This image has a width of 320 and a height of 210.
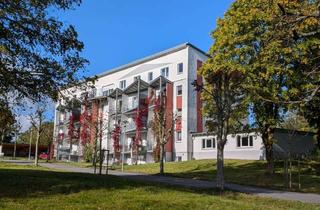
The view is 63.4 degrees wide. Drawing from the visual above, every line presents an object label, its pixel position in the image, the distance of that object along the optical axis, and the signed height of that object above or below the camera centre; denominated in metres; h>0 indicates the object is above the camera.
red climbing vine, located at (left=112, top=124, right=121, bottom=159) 31.94 +0.00
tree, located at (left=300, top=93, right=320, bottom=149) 19.00 +2.07
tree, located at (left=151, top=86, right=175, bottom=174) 21.43 +1.54
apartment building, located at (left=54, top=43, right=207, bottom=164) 31.56 +4.76
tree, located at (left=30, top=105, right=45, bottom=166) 26.97 +2.16
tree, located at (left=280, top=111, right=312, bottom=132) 28.38 +2.13
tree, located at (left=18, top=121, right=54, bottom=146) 43.79 -0.02
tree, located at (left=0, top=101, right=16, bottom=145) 10.63 +1.07
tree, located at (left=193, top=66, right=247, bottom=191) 12.46 +2.16
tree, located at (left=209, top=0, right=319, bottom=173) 16.61 +4.87
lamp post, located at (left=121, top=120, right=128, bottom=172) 36.08 +0.58
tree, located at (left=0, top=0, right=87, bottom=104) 9.48 +3.22
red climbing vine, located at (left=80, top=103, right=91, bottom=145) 34.16 +0.72
